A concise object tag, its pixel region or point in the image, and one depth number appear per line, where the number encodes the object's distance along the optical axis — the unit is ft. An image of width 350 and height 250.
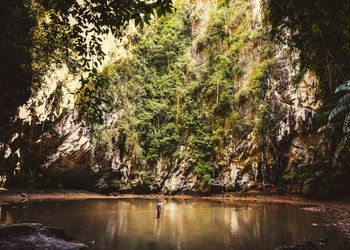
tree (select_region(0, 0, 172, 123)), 12.12
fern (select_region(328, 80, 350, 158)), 51.85
